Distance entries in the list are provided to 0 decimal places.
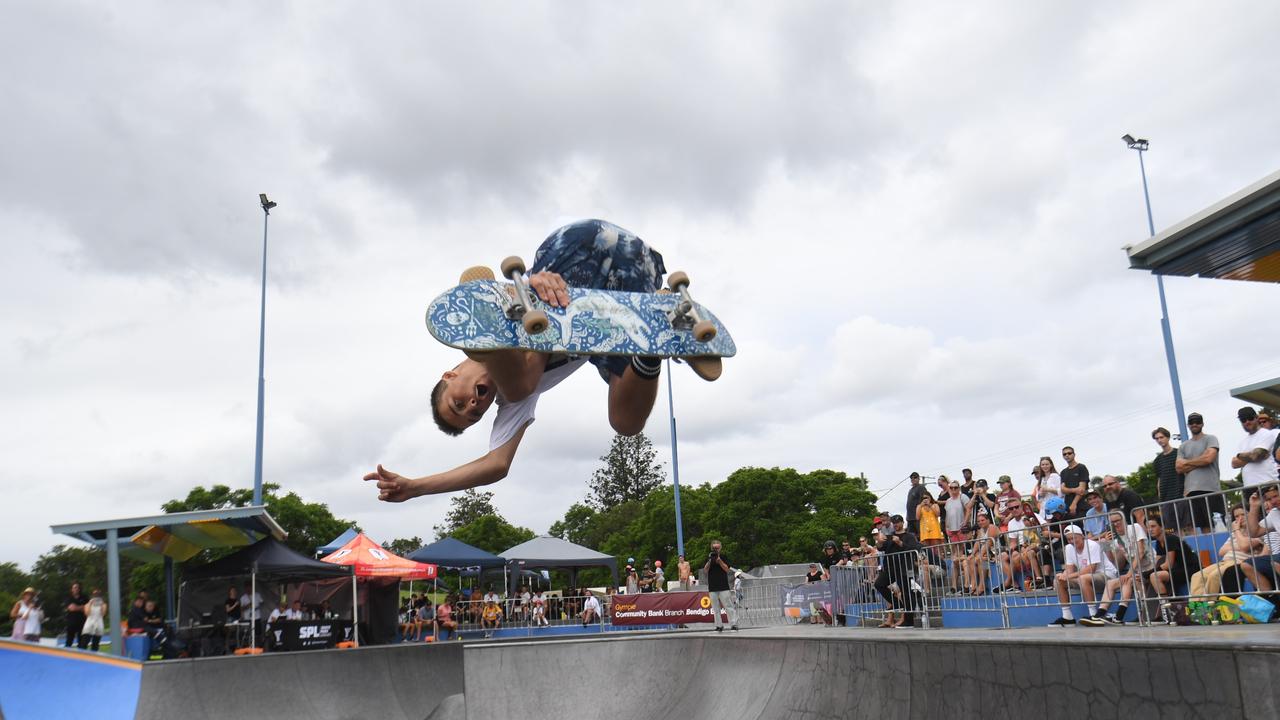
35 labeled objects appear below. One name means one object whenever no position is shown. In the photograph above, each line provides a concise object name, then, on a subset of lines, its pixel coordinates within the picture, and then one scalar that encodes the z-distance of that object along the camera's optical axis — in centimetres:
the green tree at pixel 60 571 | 5250
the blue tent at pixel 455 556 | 2630
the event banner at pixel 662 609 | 1962
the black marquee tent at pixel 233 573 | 1764
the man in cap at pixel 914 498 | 1256
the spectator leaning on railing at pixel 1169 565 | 673
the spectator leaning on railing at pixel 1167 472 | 891
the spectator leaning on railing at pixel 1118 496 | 861
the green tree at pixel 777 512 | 5259
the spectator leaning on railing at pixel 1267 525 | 573
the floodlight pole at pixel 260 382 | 2517
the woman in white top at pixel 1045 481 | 1127
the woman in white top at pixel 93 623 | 1538
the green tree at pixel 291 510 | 5072
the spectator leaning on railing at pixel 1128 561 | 695
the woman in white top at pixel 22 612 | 1461
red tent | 2050
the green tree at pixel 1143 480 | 6506
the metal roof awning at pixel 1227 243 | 820
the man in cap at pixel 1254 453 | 840
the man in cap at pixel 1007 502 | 1055
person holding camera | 1436
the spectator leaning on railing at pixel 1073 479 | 994
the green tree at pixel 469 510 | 8012
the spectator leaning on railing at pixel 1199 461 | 837
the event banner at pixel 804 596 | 1492
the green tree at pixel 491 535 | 6669
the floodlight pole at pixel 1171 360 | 2539
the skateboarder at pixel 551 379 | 707
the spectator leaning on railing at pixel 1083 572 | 755
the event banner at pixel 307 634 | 1687
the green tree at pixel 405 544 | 7375
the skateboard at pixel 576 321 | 624
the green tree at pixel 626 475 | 7450
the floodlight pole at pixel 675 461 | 3183
